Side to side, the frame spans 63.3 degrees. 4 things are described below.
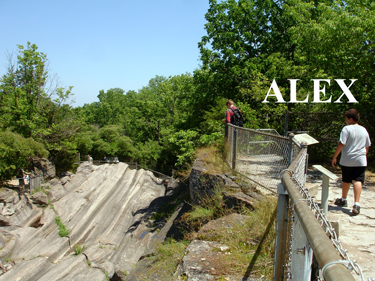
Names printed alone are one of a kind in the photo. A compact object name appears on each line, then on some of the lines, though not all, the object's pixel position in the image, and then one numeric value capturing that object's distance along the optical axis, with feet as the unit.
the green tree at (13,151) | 59.72
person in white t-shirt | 16.51
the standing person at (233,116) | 30.48
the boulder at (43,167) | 77.97
